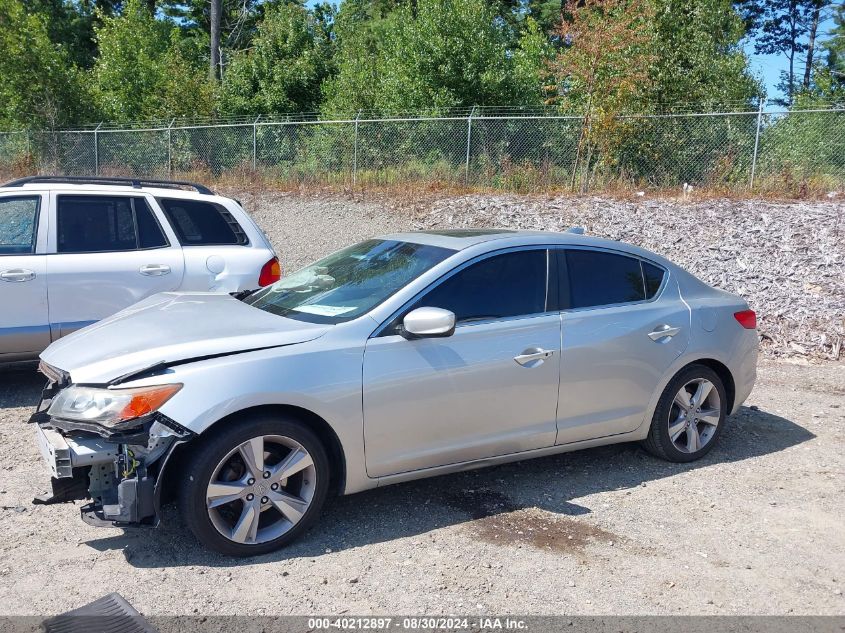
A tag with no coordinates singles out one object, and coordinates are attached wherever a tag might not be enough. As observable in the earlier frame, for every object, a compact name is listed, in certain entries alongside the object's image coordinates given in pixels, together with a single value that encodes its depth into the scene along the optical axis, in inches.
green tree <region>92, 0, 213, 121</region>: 1004.6
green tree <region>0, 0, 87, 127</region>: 937.5
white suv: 256.4
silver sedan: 151.7
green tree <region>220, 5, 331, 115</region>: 1042.7
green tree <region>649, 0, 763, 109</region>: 729.0
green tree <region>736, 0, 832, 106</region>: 1662.2
